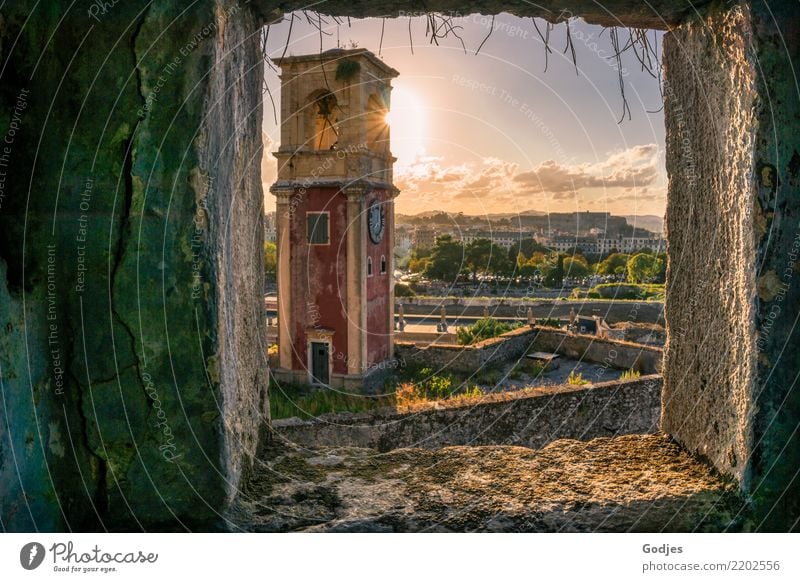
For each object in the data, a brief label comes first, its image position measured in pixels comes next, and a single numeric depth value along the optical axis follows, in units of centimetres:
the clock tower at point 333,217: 1593
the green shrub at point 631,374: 1450
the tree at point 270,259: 4094
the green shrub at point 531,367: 1672
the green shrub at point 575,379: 1389
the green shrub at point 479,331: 2164
